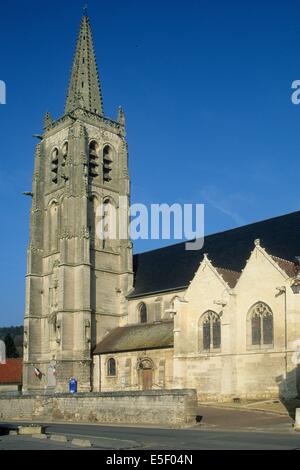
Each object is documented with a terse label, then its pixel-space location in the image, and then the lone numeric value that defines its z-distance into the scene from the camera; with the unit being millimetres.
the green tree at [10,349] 78906
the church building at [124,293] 32375
